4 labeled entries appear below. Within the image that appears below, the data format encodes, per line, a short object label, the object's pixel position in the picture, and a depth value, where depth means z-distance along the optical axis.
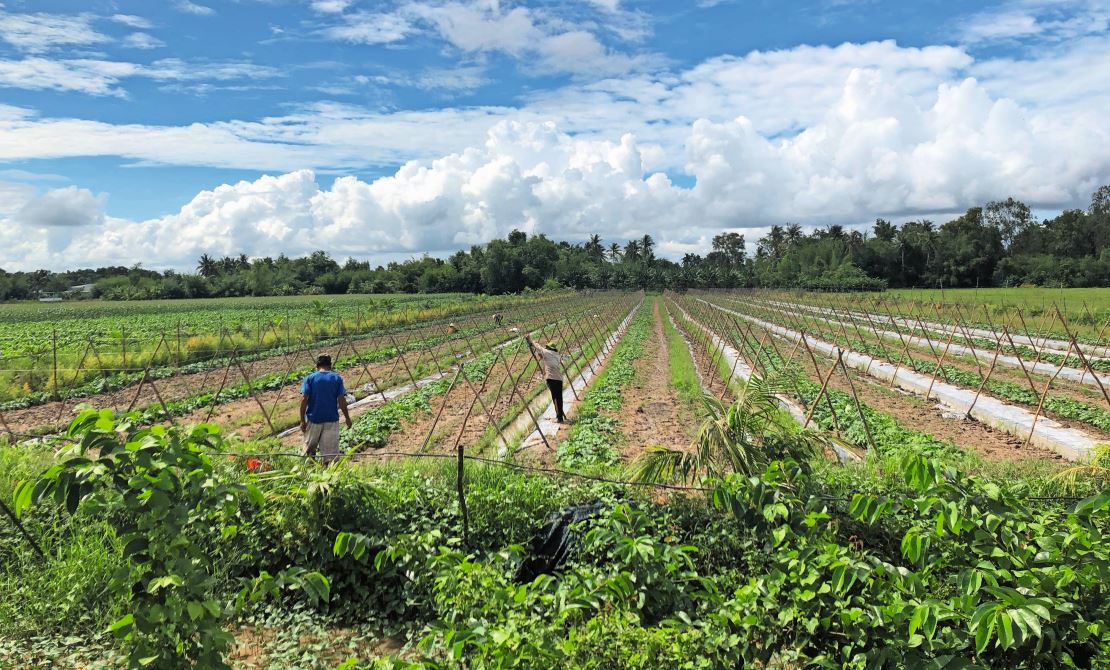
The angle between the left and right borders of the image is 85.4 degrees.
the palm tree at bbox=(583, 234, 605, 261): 131.88
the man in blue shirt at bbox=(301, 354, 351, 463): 7.95
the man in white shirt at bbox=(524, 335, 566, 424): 11.84
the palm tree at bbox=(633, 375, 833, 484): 5.43
